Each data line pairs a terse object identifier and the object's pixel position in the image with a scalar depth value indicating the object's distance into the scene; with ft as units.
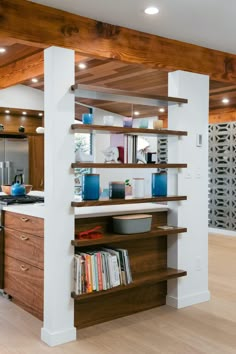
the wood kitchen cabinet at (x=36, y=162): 26.37
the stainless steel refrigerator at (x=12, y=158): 25.41
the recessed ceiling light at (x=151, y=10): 10.37
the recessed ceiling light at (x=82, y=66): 17.24
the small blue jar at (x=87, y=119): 11.34
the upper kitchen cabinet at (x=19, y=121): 25.30
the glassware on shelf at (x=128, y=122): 11.91
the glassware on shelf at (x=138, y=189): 12.50
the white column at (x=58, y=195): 10.58
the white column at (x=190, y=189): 13.25
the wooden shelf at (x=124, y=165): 10.79
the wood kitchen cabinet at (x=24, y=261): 12.07
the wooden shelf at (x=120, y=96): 10.79
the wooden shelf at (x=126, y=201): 10.74
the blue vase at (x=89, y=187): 11.14
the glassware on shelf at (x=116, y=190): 11.84
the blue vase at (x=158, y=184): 12.79
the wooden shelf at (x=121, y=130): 10.75
